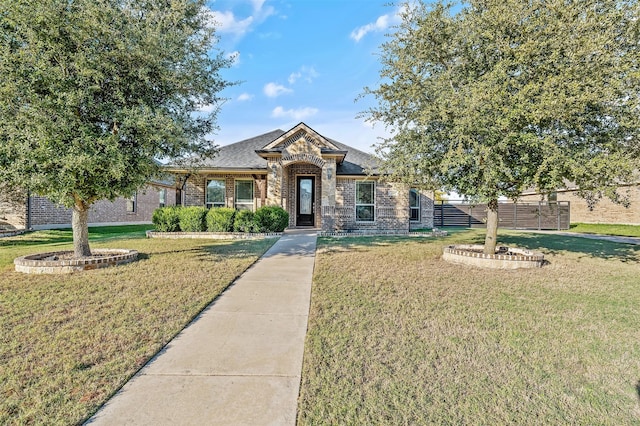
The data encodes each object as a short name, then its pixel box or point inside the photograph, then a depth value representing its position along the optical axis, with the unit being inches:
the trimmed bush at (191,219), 509.0
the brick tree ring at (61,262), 265.4
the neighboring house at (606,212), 805.6
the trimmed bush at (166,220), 514.9
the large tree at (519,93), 257.4
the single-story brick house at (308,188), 572.1
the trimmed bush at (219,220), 512.7
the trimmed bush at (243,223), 517.0
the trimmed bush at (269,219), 520.1
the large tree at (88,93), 235.5
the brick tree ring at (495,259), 311.3
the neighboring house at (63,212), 597.3
